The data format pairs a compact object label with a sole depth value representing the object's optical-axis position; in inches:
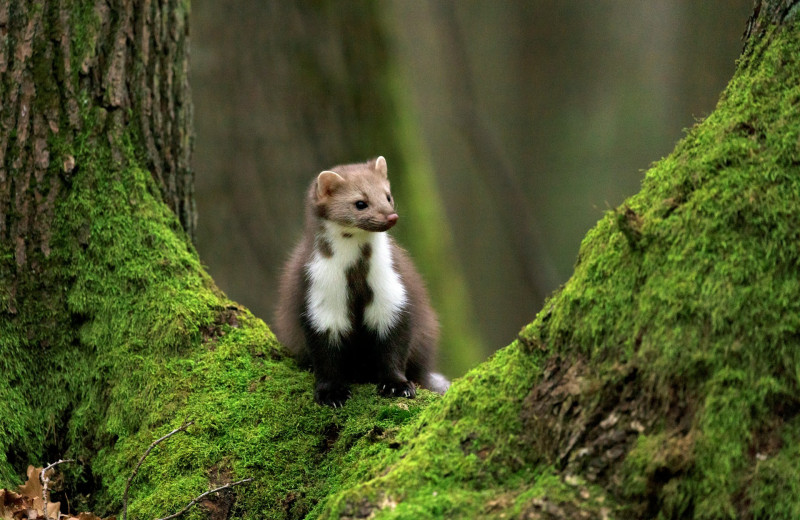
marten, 399.2
